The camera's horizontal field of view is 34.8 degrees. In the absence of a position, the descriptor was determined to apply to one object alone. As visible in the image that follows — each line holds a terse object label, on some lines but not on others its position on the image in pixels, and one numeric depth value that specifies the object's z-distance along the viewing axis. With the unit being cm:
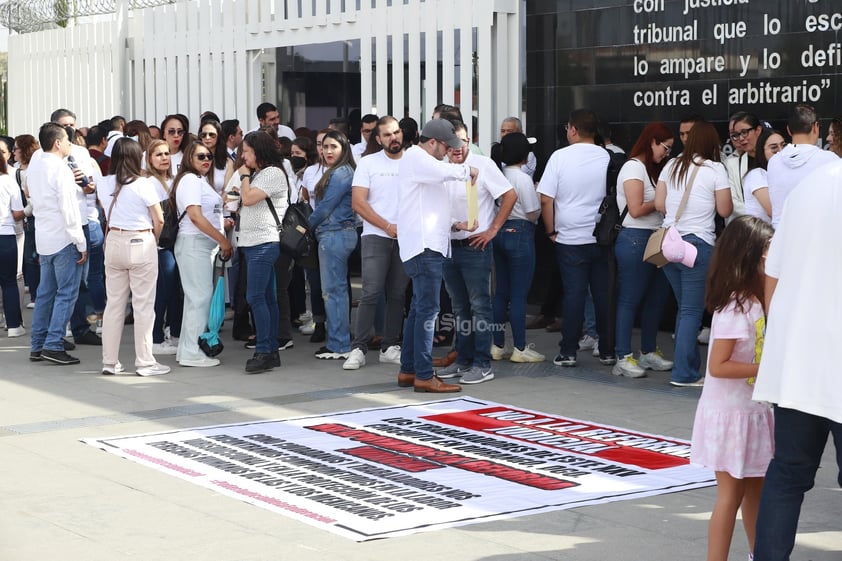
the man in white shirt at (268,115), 1408
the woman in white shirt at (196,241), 977
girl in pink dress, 473
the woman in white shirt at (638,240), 937
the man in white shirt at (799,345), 425
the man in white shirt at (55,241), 1020
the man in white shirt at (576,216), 977
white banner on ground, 606
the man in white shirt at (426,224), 859
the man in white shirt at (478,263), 934
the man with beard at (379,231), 971
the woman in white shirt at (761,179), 904
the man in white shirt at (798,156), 837
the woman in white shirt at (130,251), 941
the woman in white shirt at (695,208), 896
